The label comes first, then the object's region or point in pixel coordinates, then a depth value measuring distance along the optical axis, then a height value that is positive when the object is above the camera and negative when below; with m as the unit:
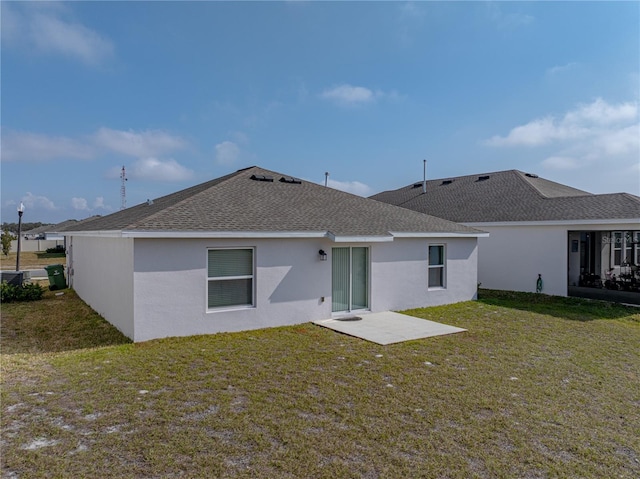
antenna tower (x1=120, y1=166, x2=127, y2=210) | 36.66 +4.76
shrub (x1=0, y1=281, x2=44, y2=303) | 13.41 -2.10
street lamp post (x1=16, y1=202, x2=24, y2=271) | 16.62 +0.97
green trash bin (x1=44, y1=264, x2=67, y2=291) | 17.02 -1.87
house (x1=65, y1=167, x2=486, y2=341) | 8.06 -0.64
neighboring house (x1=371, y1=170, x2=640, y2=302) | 14.07 +0.30
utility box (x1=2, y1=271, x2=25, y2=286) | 14.48 -1.65
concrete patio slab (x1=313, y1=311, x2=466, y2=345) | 8.51 -2.28
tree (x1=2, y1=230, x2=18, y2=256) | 41.09 -0.94
